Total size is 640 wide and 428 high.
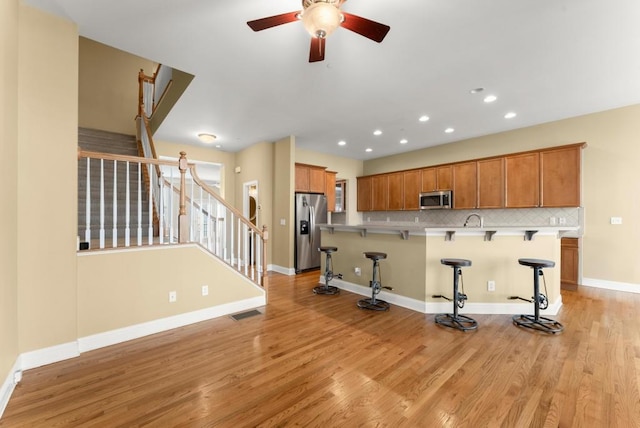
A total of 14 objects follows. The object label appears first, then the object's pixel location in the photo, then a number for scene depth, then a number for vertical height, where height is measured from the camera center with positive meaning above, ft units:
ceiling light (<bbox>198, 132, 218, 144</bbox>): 17.61 +5.13
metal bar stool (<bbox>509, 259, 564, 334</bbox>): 9.45 -4.03
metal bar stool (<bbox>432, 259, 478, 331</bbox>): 9.75 -4.00
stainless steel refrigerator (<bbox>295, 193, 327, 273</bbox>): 18.84 -1.17
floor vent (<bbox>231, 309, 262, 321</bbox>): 10.65 -4.26
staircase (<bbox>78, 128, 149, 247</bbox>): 12.26 +1.47
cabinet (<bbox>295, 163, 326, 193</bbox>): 19.92 +2.71
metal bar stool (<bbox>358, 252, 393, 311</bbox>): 11.59 -3.85
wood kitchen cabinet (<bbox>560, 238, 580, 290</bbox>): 15.06 -2.88
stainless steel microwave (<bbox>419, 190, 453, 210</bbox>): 19.29 +0.95
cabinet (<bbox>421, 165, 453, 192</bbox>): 19.61 +2.68
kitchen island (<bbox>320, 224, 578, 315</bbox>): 10.95 -2.25
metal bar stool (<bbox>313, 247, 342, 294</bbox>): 14.10 -3.69
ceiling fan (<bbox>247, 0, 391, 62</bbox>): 5.80 +4.45
